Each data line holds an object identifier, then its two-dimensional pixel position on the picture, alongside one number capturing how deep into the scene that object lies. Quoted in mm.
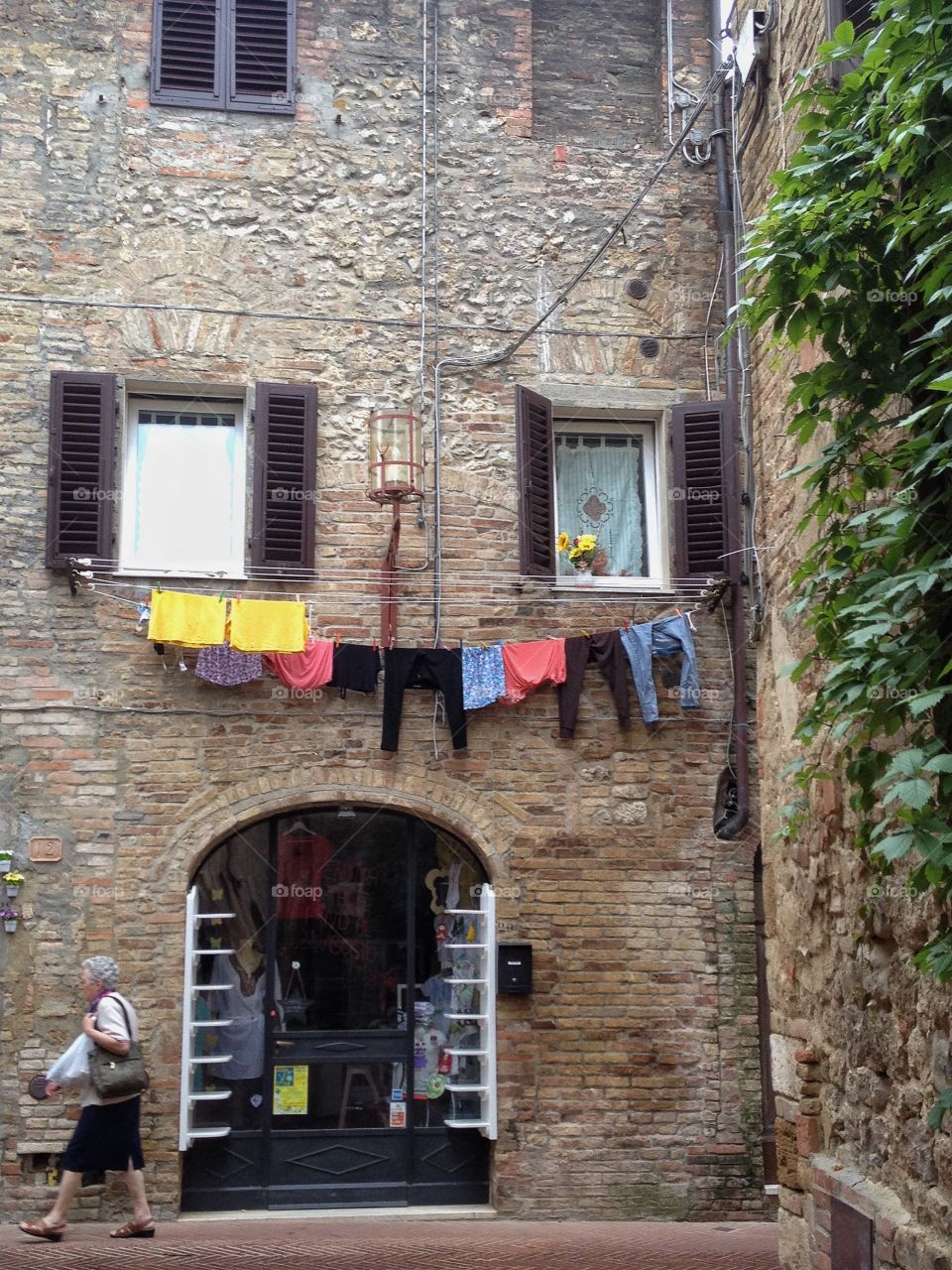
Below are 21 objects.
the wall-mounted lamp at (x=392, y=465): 9445
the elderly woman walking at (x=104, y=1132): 7754
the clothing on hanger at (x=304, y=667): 9320
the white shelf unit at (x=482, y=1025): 9289
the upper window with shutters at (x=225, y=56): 10188
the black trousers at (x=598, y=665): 9602
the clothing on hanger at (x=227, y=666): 9289
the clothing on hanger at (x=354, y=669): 9391
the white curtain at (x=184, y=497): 9734
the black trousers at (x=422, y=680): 9445
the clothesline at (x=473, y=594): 9469
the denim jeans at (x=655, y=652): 9648
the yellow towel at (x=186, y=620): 9039
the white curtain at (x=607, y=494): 10297
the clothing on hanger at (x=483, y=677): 9469
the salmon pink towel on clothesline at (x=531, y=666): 9523
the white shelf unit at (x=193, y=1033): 8953
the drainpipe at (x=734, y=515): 9734
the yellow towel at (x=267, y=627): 9102
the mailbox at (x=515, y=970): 9312
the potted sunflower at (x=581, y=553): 9992
